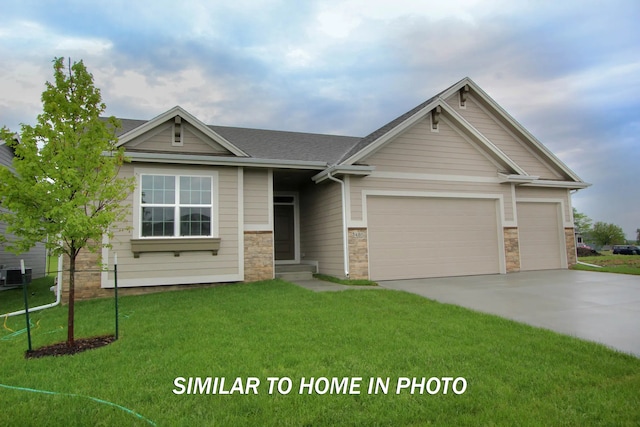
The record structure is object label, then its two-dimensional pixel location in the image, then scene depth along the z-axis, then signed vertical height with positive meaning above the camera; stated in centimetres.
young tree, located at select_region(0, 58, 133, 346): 482 +96
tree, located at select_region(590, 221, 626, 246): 6281 -23
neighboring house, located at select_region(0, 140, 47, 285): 1343 -45
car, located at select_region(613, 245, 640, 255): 3783 -184
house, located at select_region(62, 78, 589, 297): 940 +112
